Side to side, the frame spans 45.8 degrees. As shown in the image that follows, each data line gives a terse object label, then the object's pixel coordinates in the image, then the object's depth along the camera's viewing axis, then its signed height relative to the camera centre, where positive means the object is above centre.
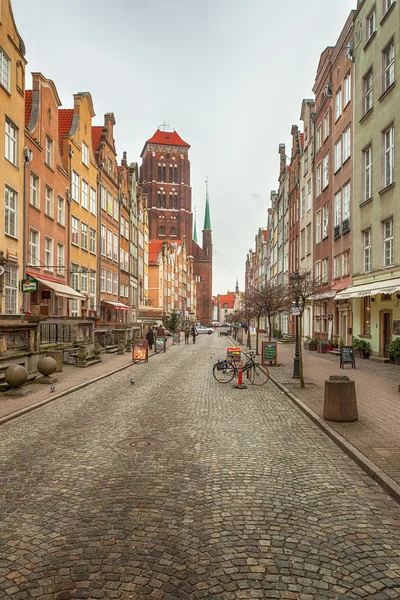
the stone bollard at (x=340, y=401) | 9.62 -1.68
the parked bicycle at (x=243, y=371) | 16.30 -1.82
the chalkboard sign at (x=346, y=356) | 20.44 -1.57
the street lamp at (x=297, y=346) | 17.09 -0.96
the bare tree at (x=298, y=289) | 17.75 +1.24
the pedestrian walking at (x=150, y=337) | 34.84 -1.33
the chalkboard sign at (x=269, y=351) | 21.73 -1.45
